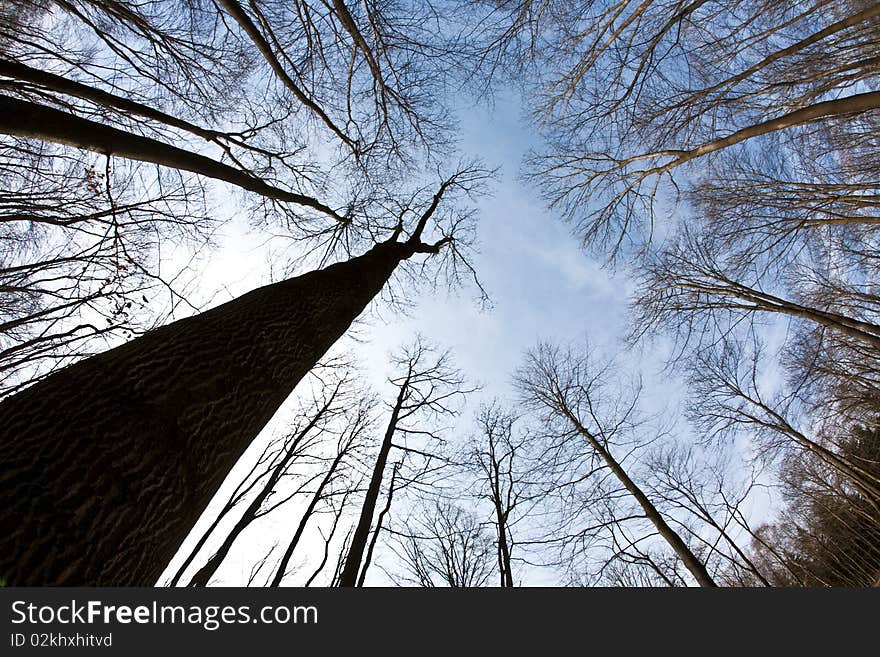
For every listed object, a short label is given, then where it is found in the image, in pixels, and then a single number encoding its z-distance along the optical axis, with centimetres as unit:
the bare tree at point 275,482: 753
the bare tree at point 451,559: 1037
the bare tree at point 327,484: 804
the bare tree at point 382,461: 636
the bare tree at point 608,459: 628
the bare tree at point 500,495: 825
